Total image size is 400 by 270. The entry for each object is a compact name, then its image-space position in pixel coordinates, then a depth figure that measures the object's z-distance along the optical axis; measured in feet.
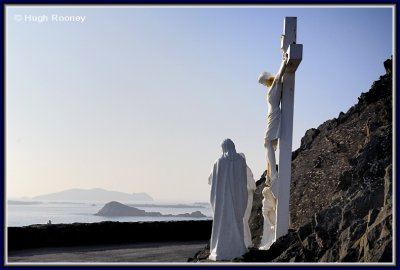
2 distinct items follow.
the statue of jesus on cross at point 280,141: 38.63
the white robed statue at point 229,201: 36.22
